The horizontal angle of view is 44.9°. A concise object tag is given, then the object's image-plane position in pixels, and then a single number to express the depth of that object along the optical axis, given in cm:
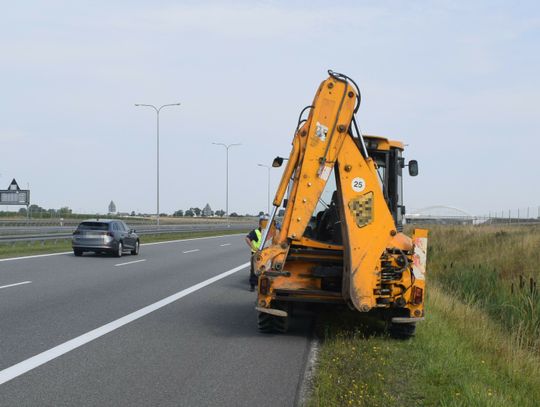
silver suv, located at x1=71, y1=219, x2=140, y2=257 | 2384
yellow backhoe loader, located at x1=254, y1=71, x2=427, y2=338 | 792
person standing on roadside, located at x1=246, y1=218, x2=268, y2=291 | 1448
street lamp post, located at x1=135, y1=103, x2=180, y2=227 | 4362
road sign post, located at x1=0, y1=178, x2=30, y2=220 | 6764
